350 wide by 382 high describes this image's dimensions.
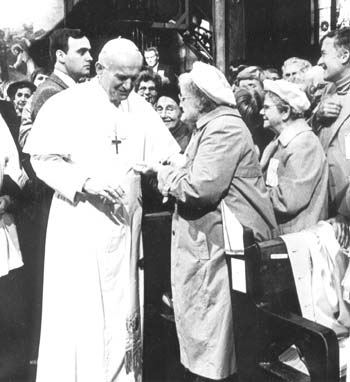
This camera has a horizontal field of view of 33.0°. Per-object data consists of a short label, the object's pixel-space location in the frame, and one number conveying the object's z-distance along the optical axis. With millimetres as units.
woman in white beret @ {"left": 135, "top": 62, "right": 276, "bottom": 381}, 3133
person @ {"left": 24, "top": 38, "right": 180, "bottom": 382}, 3369
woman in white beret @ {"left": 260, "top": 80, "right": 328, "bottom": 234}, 3438
